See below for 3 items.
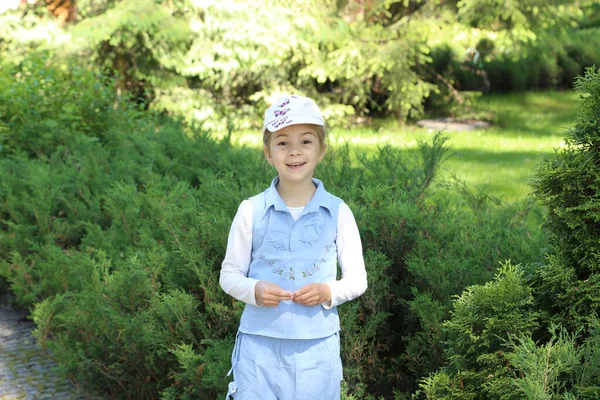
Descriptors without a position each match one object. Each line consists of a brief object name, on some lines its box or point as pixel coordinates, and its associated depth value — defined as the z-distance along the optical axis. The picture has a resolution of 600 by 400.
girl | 2.70
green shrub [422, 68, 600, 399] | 2.61
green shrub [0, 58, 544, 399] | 3.66
